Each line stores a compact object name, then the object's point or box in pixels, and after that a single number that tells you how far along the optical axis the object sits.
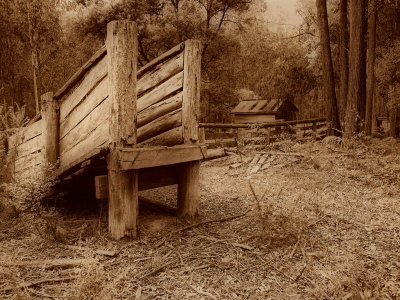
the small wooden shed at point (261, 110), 20.07
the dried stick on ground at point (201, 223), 3.96
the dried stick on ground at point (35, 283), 2.73
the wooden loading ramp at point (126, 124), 3.68
